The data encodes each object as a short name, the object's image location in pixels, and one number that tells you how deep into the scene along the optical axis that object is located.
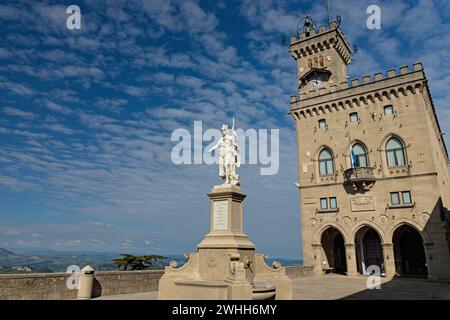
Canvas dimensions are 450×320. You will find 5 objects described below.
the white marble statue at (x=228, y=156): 14.39
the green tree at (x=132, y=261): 27.95
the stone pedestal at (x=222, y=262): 12.02
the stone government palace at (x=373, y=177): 29.03
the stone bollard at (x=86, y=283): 14.47
